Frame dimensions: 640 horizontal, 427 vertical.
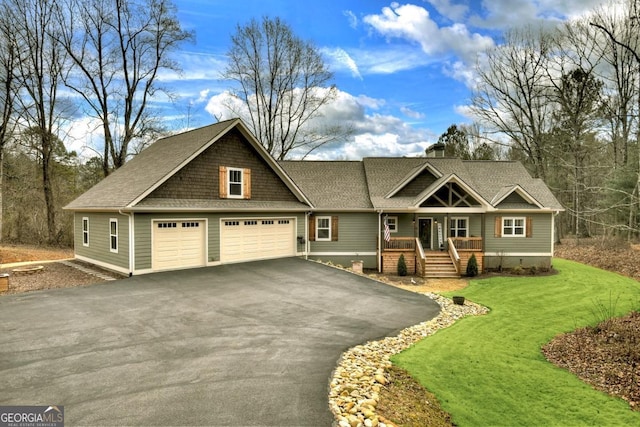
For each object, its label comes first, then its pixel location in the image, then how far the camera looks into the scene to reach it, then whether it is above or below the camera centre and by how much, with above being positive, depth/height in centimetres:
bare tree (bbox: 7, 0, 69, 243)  2089 +834
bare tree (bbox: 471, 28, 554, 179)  2791 +996
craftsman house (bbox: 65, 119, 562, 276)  1331 -22
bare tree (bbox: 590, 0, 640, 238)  1948 +1015
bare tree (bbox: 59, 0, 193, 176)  2252 +1055
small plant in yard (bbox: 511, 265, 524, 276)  1795 -349
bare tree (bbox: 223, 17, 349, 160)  2752 +1038
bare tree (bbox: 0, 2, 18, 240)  2016 +789
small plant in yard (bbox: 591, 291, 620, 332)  920 -353
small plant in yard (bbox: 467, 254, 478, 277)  1719 -317
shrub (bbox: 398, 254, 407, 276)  1734 -318
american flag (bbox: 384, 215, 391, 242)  1752 -145
